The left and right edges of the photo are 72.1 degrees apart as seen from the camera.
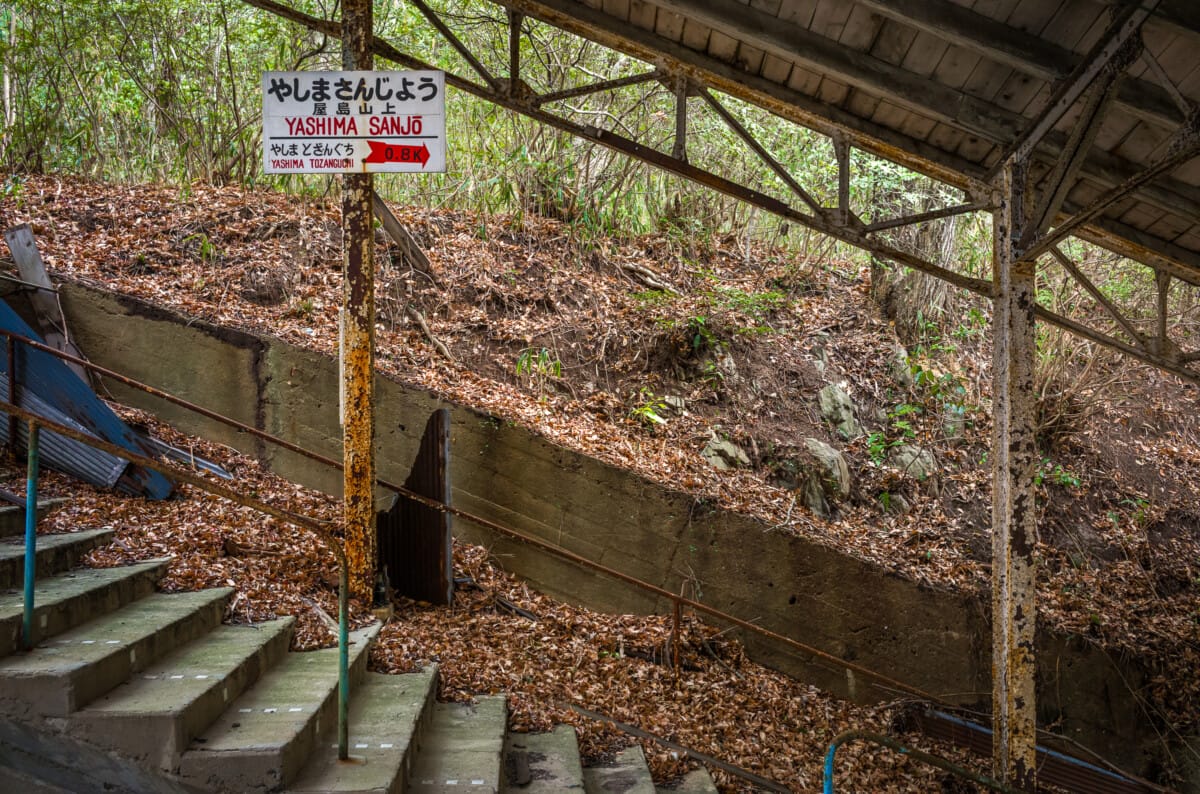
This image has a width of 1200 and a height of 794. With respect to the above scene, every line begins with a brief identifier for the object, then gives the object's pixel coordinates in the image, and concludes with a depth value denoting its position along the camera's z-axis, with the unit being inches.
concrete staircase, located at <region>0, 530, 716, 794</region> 127.6
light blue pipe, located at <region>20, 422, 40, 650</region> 137.1
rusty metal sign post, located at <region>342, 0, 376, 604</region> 200.7
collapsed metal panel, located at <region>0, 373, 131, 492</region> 222.4
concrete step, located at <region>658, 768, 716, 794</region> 183.9
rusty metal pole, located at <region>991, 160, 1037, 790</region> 208.4
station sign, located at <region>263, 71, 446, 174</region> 189.8
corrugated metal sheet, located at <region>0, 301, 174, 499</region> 224.8
